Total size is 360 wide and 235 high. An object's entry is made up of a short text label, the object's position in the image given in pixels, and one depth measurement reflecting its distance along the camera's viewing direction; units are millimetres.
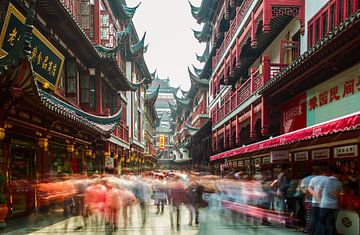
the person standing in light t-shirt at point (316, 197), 8427
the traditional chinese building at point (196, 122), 41141
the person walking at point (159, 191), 14164
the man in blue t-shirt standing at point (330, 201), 8242
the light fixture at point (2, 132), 9875
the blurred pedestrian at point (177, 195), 11414
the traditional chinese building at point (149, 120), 54075
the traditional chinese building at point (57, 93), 9906
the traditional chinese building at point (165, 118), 95188
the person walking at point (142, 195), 12586
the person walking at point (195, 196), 11586
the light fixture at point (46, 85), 13758
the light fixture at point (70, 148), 16688
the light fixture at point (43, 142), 13555
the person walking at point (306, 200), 10164
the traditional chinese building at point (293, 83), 9773
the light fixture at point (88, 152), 20031
